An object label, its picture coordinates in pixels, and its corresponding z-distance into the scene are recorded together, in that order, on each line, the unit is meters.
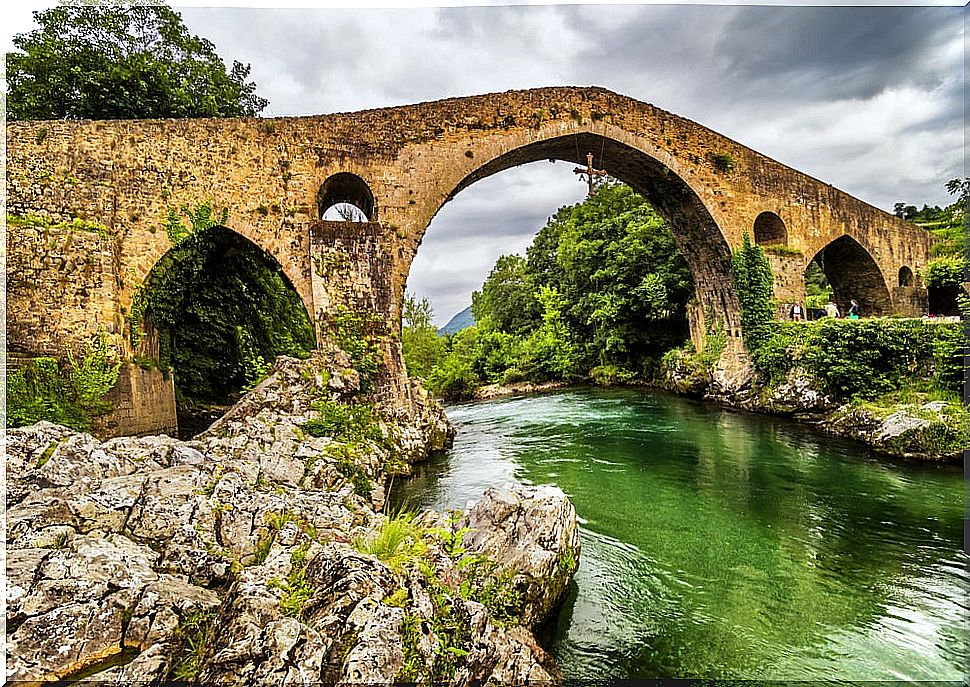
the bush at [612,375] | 22.50
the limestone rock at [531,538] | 4.71
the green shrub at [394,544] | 3.78
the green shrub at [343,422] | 8.94
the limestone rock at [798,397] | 12.89
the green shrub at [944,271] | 17.33
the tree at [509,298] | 32.06
